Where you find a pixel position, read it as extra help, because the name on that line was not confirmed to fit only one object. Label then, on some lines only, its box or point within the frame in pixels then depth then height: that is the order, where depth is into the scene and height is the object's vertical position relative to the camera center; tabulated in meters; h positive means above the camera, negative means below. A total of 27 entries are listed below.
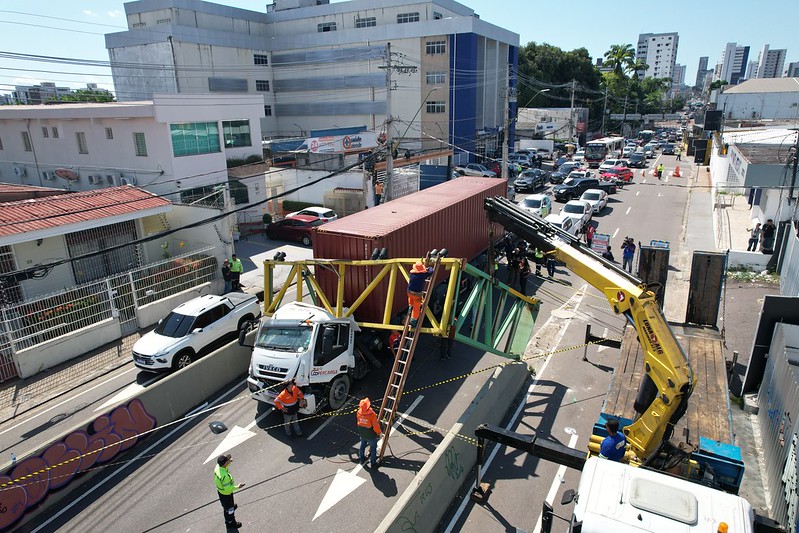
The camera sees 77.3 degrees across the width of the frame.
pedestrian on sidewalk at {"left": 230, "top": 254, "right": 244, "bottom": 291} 18.59 -5.40
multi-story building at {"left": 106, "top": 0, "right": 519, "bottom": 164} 47.94 +5.81
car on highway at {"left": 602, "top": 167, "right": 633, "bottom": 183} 41.30 -4.84
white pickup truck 13.08 -5.60
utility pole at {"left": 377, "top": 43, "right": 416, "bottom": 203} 20.62 -1.33
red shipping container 12.71 -3.11
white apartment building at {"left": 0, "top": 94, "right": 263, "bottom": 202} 23.95 -0.91
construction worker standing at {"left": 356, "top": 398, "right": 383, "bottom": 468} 9.02 -5.35
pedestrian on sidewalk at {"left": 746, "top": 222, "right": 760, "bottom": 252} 20.42 -5.10
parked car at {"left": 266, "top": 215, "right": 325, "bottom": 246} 25.52 -5.36
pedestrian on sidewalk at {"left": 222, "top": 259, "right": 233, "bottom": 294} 18.61 -5.42
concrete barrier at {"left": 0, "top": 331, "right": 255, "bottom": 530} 8.77 -5.98
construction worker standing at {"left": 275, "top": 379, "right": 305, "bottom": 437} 10.14 -5.56
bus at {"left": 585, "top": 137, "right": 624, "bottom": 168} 51.66 -3.89
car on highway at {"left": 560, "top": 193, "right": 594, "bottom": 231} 25.07 -4.73
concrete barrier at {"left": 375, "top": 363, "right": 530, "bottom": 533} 7.15 -5.62
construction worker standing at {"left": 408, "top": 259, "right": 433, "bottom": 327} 10.68 -3.43
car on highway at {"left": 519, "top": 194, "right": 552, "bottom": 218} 27.08 -4.72
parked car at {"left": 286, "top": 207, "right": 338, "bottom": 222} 25.91 -4.73
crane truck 5.16 -3.99
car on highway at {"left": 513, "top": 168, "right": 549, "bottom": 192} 37.38 -4.78
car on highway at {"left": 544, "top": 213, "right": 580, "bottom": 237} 22.95 -4.85
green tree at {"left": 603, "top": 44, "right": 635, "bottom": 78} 85.81 +9.25
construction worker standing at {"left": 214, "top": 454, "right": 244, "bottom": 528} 7.85 -5.46
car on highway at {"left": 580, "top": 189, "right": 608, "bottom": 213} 30.35 -5.02
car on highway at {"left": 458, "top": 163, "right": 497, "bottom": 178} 37.75 -4.04
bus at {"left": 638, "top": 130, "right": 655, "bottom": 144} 77.46 -3.64
